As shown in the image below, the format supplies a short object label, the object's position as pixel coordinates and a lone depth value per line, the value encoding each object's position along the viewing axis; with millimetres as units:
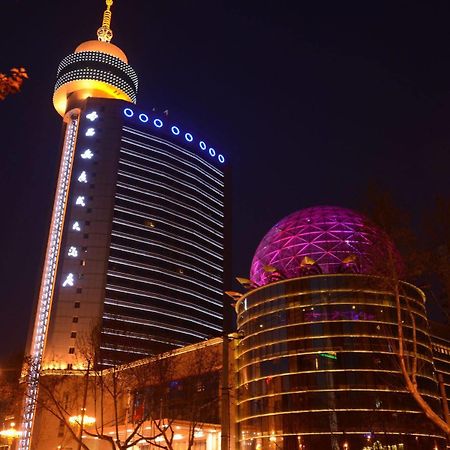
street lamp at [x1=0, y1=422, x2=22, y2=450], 39719
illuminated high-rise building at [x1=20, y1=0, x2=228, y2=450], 90438
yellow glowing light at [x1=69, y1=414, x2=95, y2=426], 40838
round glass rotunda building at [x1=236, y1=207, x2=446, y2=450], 51531
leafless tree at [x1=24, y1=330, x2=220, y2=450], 40991
